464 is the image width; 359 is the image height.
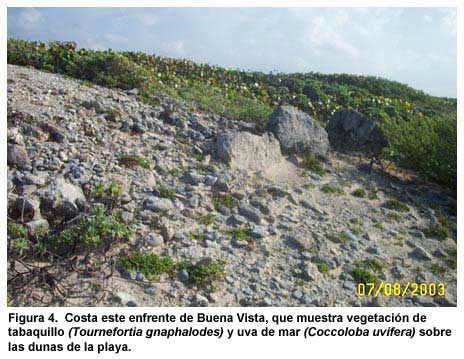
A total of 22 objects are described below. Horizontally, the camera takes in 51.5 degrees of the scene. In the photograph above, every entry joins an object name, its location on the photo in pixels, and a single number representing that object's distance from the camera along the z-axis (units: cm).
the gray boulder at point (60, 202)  521
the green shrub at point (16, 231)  478
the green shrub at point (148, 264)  479
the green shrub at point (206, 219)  577
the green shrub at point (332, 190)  715
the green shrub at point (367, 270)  530
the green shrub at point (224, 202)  614
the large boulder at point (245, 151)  720
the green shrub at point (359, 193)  722
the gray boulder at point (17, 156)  571
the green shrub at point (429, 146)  784
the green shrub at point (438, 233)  649
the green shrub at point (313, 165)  777
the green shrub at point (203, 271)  480
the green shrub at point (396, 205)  702
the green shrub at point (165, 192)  603
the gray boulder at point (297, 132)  810
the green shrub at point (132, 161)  647
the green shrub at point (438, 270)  569
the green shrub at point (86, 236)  482
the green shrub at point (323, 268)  531
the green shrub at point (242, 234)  557
